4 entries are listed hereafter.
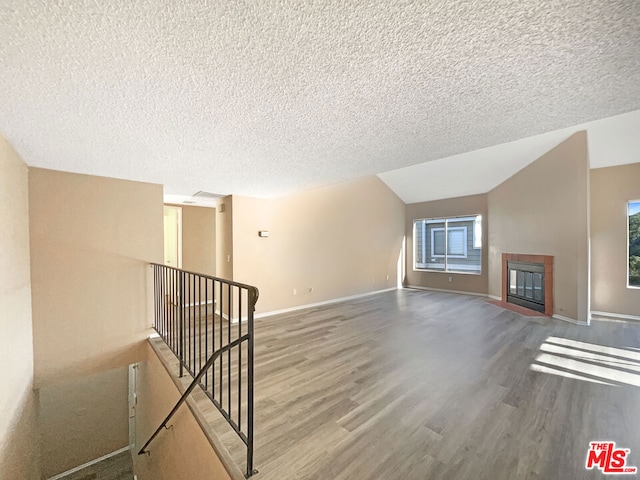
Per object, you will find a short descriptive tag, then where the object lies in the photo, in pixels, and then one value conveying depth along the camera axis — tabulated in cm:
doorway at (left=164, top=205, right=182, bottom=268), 634
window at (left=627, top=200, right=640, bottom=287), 494
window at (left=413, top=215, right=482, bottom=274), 752
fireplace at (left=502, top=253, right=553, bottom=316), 520
